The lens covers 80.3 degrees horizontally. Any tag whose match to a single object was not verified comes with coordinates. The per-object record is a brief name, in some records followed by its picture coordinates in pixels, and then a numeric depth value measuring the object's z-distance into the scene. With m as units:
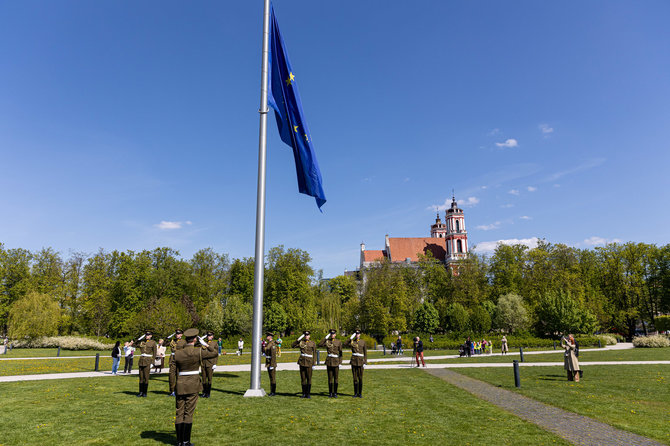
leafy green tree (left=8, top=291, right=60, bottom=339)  45.84
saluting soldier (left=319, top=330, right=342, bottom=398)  12.52
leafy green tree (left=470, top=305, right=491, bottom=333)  57.50
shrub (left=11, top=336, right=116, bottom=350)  45.19
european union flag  13.45
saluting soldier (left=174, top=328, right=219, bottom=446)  7.29
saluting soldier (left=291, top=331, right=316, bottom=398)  12.60
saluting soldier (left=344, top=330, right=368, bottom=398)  12.61
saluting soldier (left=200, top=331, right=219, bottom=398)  12.76
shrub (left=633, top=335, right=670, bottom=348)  38.72
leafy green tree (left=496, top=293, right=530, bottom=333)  55.09
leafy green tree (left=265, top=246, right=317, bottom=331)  61.09
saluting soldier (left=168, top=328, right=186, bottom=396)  8.63
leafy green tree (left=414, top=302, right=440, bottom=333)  60.97
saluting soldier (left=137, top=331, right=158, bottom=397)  13.14
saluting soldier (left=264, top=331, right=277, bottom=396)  12.95
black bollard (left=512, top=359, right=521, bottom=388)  14.49
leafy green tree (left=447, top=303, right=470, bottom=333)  59.53
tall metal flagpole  11.97
